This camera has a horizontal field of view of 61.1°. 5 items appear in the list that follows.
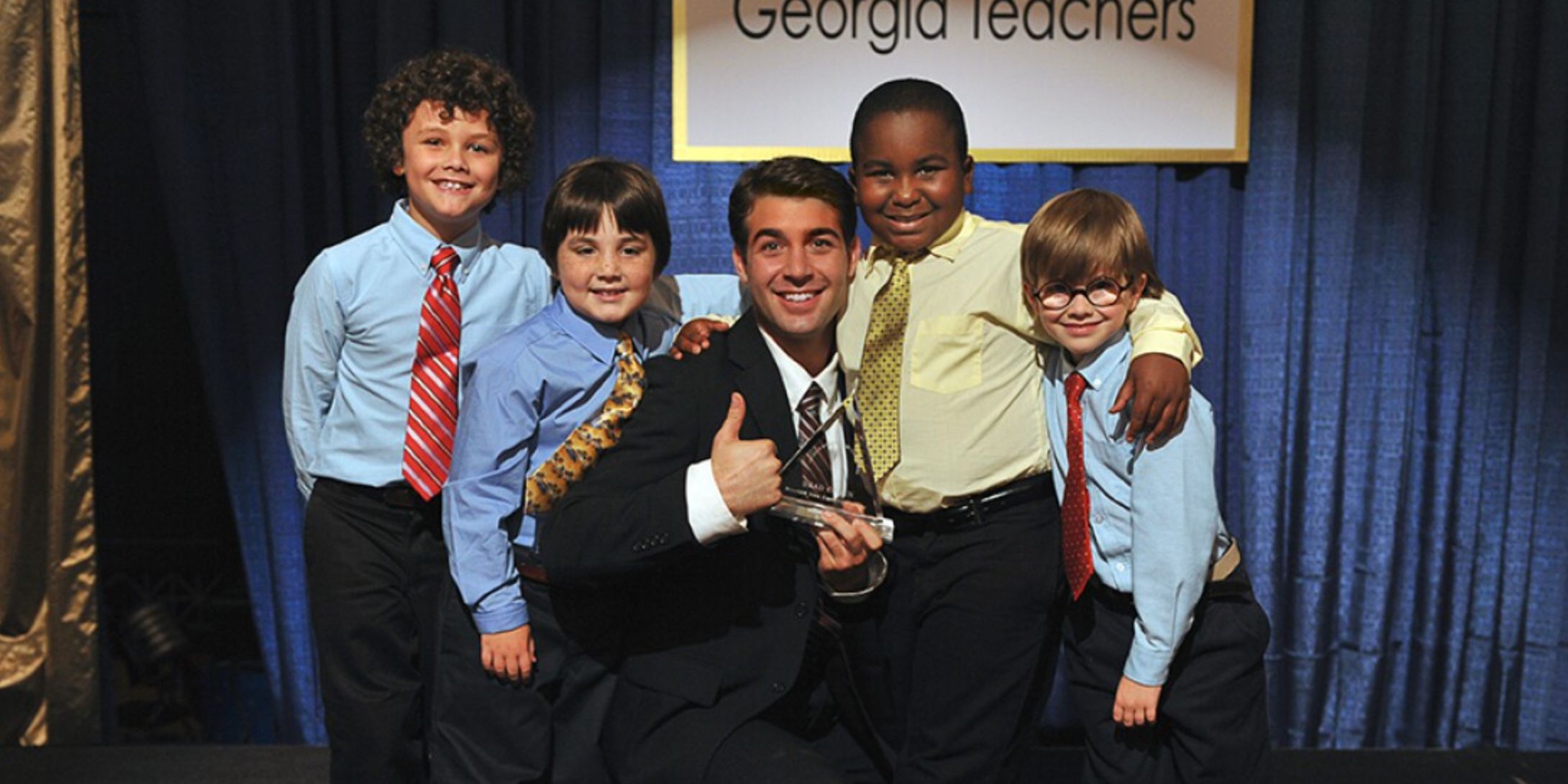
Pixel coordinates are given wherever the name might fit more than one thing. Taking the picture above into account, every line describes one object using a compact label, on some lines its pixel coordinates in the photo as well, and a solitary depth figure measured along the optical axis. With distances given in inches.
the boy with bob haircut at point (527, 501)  74.2
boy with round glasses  72.9
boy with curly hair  85.9
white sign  115.4
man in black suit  64.9
